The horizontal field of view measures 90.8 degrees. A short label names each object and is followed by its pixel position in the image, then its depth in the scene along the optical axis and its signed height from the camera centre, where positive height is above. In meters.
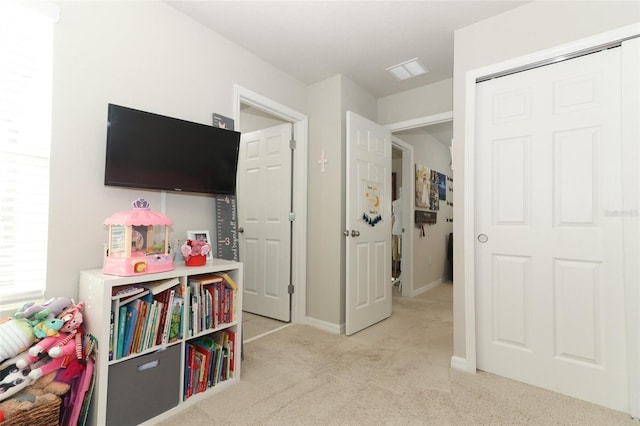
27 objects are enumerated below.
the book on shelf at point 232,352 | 2.07 -0.88
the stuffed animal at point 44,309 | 1.48 -0.44
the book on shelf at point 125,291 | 1.56 -0.37
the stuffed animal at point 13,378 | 1.30 -0.68
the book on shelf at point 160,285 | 1.72 -0.36
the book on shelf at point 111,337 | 1.52 -0.57
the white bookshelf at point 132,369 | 1.49 -0.78
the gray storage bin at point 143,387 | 1.55 -0.87
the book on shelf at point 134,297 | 1.61 -0.41
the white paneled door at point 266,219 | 3.33 +0.01
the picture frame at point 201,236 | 2.20 -0.12
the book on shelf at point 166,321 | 1.72 -0.56
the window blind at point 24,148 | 1.54 +0.36
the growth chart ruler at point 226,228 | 2.42 -0.07
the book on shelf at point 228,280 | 2.08 -0.41
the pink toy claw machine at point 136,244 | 1.63 -0.14
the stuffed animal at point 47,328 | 1.44 -0.50
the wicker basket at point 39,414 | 1.24 -0.80
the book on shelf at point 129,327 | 1.59 -0.55
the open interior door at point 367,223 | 2.99 -0.03
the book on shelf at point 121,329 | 1.55 -0.55
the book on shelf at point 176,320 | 1.77 -0.57
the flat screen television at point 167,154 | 1.81 +0.43
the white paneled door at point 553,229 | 1.86 -0.05
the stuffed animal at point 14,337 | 1.34 -0.52
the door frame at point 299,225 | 3.26 -0.05
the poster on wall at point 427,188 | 4.78 +0.53
